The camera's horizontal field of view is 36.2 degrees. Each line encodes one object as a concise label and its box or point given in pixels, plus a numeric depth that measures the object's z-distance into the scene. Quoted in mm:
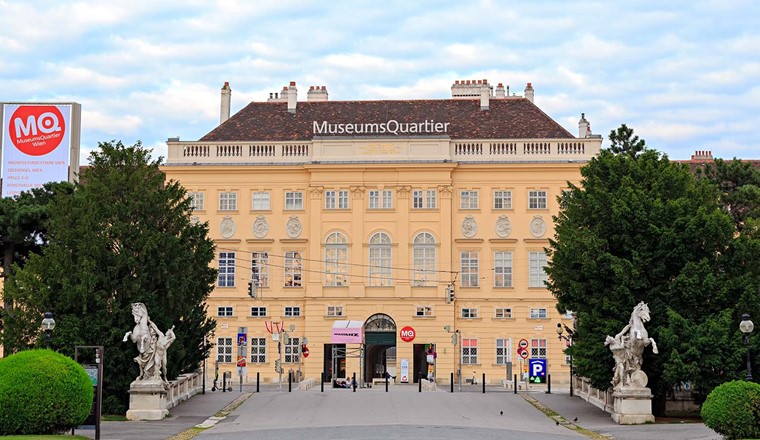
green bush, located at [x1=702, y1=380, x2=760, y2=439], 28859
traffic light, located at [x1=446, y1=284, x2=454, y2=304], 74125
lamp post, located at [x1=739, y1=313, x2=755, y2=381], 33344
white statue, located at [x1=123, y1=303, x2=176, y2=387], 38406
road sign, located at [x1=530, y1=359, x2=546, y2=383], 63625
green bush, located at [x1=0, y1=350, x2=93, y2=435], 28719
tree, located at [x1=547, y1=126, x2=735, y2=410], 38656
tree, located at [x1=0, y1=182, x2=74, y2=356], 52125
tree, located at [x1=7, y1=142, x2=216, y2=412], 39938
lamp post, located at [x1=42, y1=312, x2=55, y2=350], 34188
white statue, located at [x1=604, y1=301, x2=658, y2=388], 37250
